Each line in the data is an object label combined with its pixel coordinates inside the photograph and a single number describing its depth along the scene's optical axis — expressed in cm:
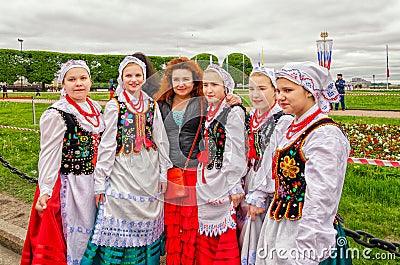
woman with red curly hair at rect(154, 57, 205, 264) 300
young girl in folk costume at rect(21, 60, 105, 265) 289
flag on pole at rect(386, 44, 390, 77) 4945
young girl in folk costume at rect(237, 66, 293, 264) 268
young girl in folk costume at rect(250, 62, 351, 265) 202
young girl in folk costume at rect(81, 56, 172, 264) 288
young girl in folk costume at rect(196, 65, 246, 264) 278
